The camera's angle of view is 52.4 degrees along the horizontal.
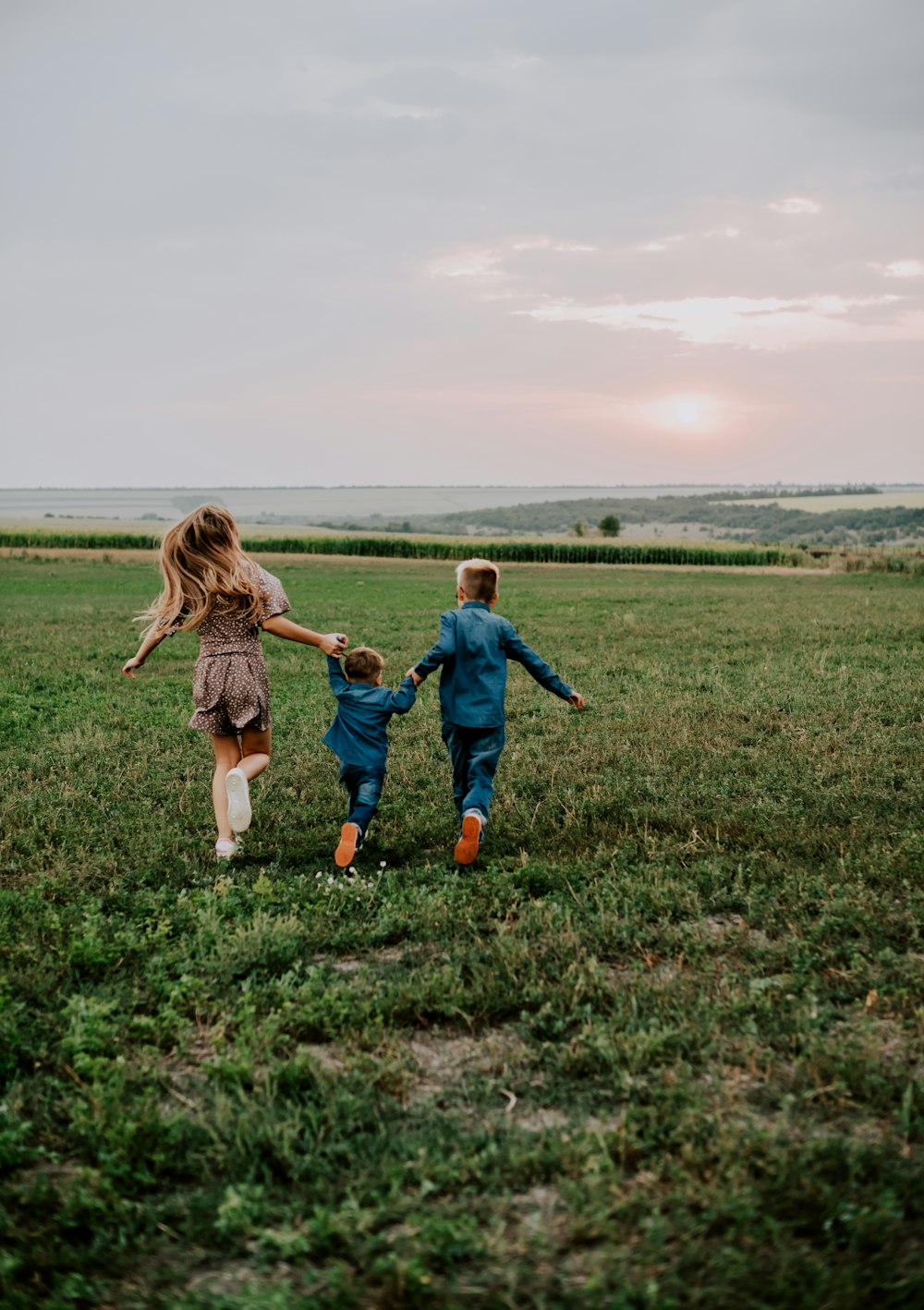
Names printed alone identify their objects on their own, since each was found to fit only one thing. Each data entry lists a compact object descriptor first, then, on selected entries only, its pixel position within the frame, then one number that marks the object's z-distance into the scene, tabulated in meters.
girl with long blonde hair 6.25
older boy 6.28
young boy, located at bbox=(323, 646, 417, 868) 6.18
